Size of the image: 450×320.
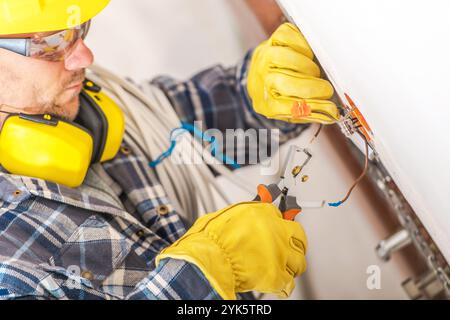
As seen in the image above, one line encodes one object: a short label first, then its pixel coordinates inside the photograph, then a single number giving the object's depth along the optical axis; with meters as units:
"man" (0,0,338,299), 1.10
